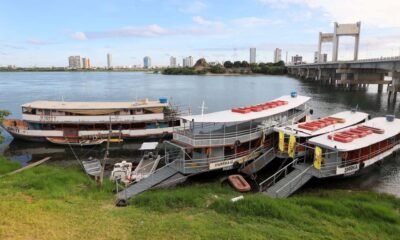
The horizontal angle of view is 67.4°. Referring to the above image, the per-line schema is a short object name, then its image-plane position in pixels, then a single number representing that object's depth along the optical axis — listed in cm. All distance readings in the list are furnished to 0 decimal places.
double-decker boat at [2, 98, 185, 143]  3731
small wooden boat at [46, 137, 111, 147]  3666
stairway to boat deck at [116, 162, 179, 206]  1992
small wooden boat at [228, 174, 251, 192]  2209
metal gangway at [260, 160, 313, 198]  2102
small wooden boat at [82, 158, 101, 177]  2620
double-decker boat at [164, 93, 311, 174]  2416
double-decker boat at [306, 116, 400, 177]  2297
